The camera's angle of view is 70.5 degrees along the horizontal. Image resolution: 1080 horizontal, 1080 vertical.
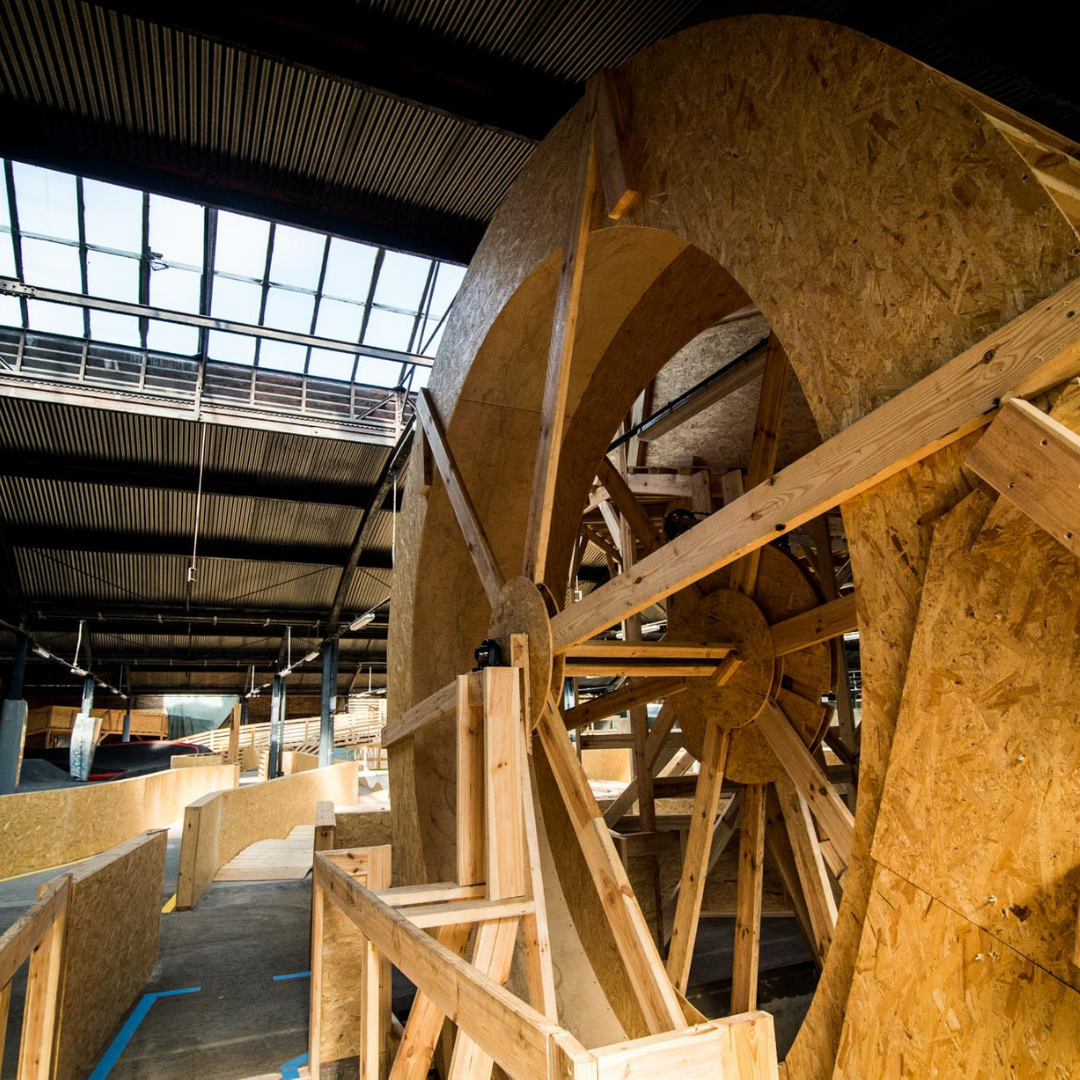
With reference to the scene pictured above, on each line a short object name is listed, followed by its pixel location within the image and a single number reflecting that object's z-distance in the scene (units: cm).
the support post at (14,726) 1919
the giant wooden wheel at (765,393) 194
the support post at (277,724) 2575
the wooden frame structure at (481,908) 225
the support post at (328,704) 2323
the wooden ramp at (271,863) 1124
